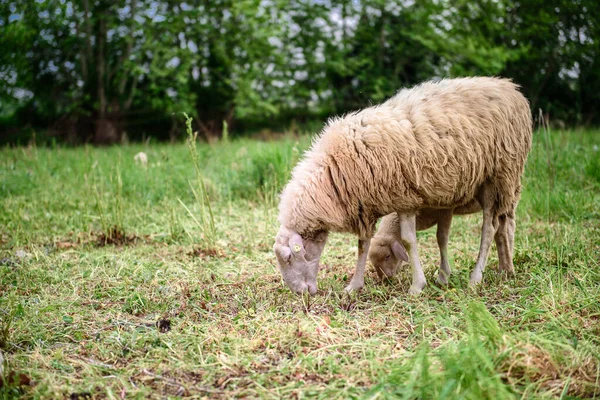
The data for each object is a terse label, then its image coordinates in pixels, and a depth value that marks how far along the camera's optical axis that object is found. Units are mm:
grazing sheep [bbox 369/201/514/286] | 4129
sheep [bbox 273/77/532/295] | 3625
